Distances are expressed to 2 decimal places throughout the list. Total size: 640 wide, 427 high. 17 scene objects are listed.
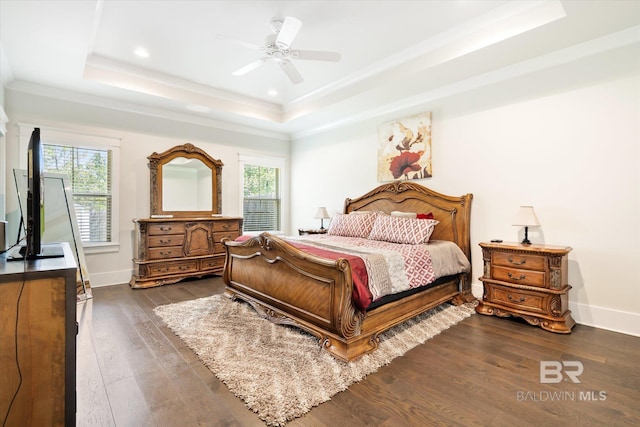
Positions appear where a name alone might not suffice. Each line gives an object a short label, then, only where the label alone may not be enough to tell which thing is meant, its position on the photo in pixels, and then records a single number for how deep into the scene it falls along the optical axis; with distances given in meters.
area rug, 1.86
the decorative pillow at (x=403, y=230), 3.57
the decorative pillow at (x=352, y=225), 4.20
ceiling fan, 2.79
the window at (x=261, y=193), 6.08
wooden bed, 2.34
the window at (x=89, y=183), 4.26
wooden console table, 1.21
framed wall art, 4.34
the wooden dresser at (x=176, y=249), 4.46
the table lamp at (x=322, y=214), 5.43
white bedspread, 2.59
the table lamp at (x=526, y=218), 3.08
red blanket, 2.32
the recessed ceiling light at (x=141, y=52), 3.63
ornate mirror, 4.92
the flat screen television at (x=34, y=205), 1.50
